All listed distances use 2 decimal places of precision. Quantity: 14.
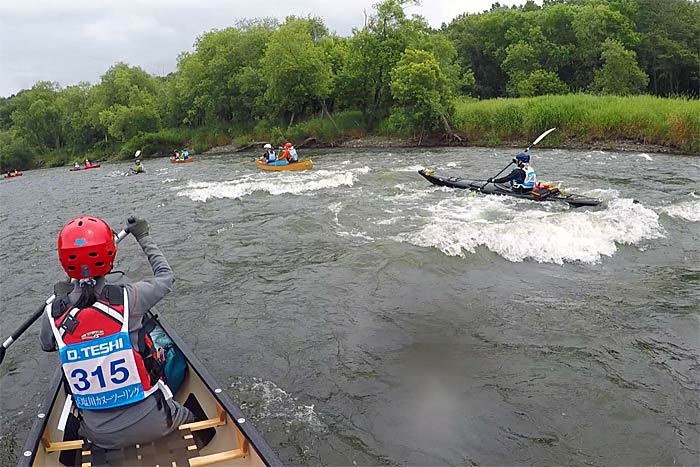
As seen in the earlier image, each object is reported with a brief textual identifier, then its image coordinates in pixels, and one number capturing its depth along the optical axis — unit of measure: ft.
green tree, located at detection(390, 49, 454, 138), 91.50
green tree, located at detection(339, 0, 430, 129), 106.11
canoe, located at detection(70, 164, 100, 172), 107.34
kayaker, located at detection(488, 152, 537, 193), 41.66
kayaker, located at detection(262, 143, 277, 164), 67.94
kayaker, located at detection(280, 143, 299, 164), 67.28
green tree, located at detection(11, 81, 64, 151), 173.37
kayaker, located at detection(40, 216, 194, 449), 10.50
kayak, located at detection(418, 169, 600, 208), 39.14
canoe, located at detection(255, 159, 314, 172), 66.74
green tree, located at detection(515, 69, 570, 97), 106.52
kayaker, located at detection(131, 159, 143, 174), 84.59
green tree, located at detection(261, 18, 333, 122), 114.11
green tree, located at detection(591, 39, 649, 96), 96.68
